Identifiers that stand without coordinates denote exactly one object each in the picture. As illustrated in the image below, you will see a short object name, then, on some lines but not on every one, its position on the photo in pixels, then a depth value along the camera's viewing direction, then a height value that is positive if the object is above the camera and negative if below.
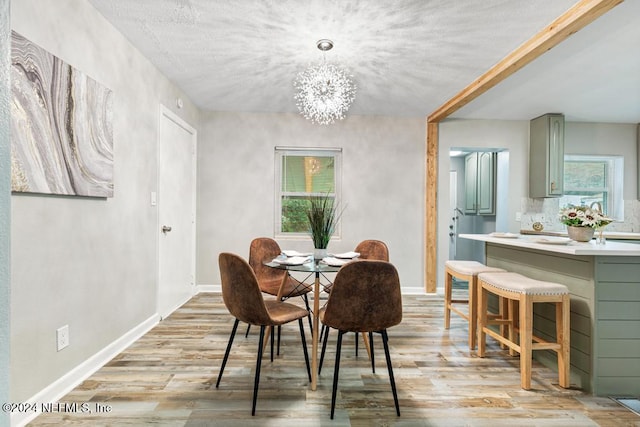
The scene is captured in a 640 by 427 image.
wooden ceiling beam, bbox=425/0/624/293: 1.95 +1.19
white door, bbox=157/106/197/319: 3.16 -0.03
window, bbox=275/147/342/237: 4.36 +0.38
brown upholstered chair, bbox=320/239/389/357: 2.82 -0.37
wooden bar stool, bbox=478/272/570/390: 1.98 -0.67
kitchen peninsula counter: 1.92 -0.66
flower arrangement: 2.12 -0.04
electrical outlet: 1.81 -0.74
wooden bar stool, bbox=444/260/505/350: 2.57 -0.56
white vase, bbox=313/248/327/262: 2.27 -0.32
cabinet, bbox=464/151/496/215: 4.88 +0.45
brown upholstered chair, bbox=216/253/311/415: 1.72 -0.50
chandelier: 2.54 +1.01
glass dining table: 1.91 -0.44
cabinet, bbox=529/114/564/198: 4.19 +0.74
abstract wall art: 1.51 +0.45
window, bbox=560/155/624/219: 4.72 +0.44
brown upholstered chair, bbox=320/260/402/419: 1.63 -0.47
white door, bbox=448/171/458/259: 5.93 +0.18
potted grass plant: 2.26 -0.13
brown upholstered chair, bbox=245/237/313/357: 2.66 -0.59
